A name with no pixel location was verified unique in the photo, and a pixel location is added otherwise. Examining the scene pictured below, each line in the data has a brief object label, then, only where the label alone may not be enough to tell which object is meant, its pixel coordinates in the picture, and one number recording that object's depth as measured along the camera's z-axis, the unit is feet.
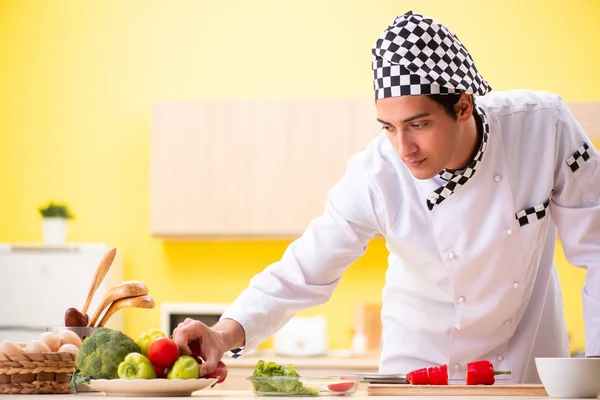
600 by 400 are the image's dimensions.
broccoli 8.75
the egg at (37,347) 9.18
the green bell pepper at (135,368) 8.71
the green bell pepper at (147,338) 8.96
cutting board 9.10
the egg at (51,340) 9.39
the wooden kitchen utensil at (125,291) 9.83
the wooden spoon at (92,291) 9.93
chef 10.43
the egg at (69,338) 9.52
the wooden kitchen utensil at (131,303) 9.85
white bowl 8.82
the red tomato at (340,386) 8.85
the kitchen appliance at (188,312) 23.05
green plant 23.25
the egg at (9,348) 9.13
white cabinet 22.13
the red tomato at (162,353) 8.80
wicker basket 9.10
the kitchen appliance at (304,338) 22.14
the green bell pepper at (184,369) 8.77
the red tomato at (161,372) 8.82
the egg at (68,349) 9.32
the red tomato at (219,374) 9.15
